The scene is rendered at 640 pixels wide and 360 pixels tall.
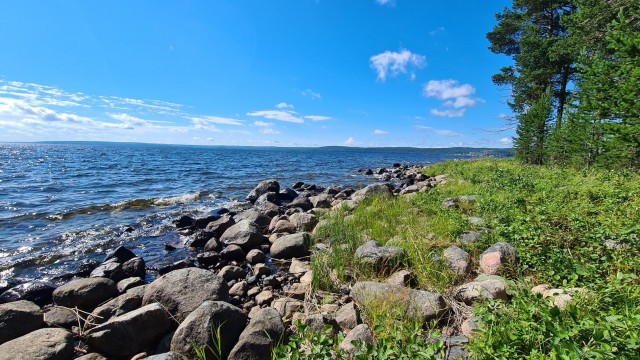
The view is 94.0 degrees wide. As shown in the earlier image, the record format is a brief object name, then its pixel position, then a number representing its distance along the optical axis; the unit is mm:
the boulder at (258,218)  10172
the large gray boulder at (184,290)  4504
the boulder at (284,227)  9164
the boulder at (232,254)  7605
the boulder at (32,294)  5672
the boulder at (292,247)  7199
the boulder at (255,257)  7204
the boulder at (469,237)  5684
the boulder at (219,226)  9453
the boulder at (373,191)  12073
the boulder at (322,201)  13069
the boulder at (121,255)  7298
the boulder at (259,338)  3439
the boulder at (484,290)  3699
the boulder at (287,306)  4430
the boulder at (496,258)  4508
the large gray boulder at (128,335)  3904
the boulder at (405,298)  3590
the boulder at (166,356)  3240
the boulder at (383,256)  5266
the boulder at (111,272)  6450
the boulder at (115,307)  4781
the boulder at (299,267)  6234
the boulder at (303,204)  13266
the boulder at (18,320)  4307
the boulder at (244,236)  8071
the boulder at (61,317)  4680
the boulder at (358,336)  3066
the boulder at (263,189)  16100
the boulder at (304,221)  9234
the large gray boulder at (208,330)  3596
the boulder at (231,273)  6297
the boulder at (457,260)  4699
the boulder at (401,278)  4625
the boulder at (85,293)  5254
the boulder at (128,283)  5855
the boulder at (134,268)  6641
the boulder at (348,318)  3730
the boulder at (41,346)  3516
